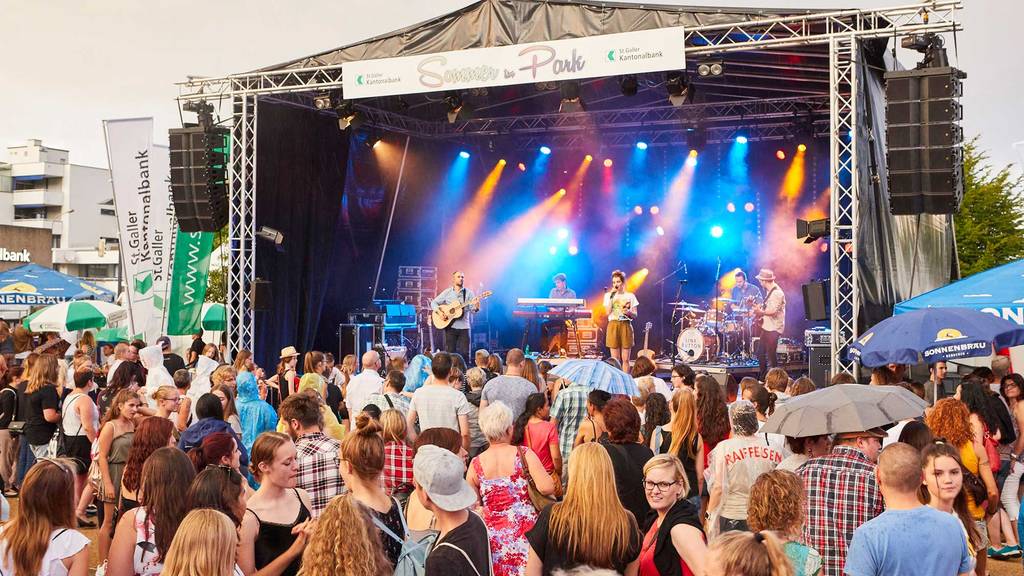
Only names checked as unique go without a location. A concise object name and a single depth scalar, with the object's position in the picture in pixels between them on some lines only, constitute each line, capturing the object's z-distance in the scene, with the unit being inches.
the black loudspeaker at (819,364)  528.1
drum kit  612.1
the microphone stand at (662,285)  728.3
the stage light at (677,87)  491.8
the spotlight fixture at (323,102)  548.1
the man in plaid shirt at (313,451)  181.3
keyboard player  704.4
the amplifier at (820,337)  548.7
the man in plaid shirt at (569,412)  244.4
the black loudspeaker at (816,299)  438.3
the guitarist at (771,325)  594.2
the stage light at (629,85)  506.9
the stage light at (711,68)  467.4
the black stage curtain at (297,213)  570.6
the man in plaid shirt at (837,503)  156.0
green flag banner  588.1
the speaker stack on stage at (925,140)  407.8
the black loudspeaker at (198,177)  550.6
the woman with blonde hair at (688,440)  211.9
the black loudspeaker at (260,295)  546.0
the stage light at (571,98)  506.2
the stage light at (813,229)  449.7
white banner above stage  464.1
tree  1226.0
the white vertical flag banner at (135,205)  596.1
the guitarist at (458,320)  619.8
